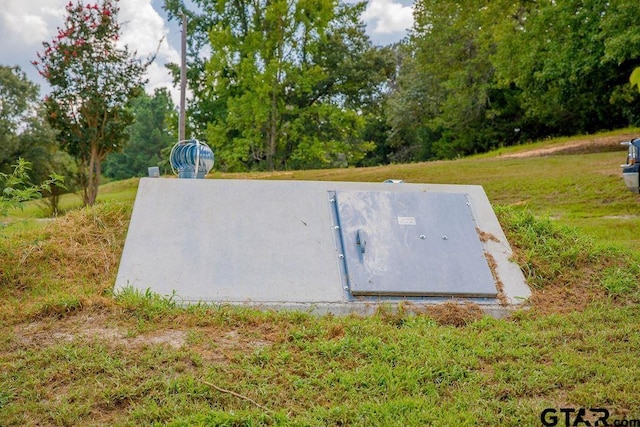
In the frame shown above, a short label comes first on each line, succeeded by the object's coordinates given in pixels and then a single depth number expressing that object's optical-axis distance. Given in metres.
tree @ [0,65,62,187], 26.38
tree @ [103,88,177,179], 41.19
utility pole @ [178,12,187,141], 12.92
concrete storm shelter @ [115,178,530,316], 3.80
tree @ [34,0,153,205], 12.27
